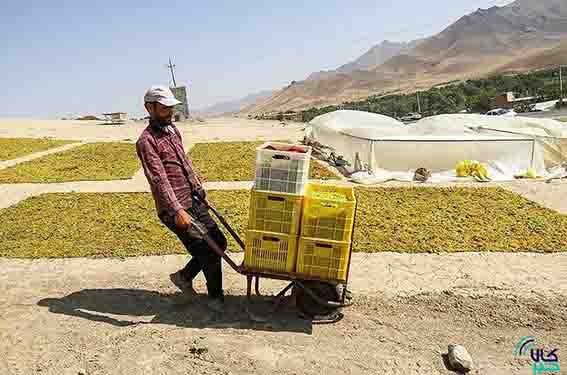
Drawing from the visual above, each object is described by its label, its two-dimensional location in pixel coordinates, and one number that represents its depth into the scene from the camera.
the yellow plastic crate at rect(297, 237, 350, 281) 4.32
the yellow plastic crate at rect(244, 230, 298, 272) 4.39
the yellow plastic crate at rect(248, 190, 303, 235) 4.34
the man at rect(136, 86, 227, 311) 4.32
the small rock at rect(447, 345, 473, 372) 3.96
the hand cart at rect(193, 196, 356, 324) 4.46
